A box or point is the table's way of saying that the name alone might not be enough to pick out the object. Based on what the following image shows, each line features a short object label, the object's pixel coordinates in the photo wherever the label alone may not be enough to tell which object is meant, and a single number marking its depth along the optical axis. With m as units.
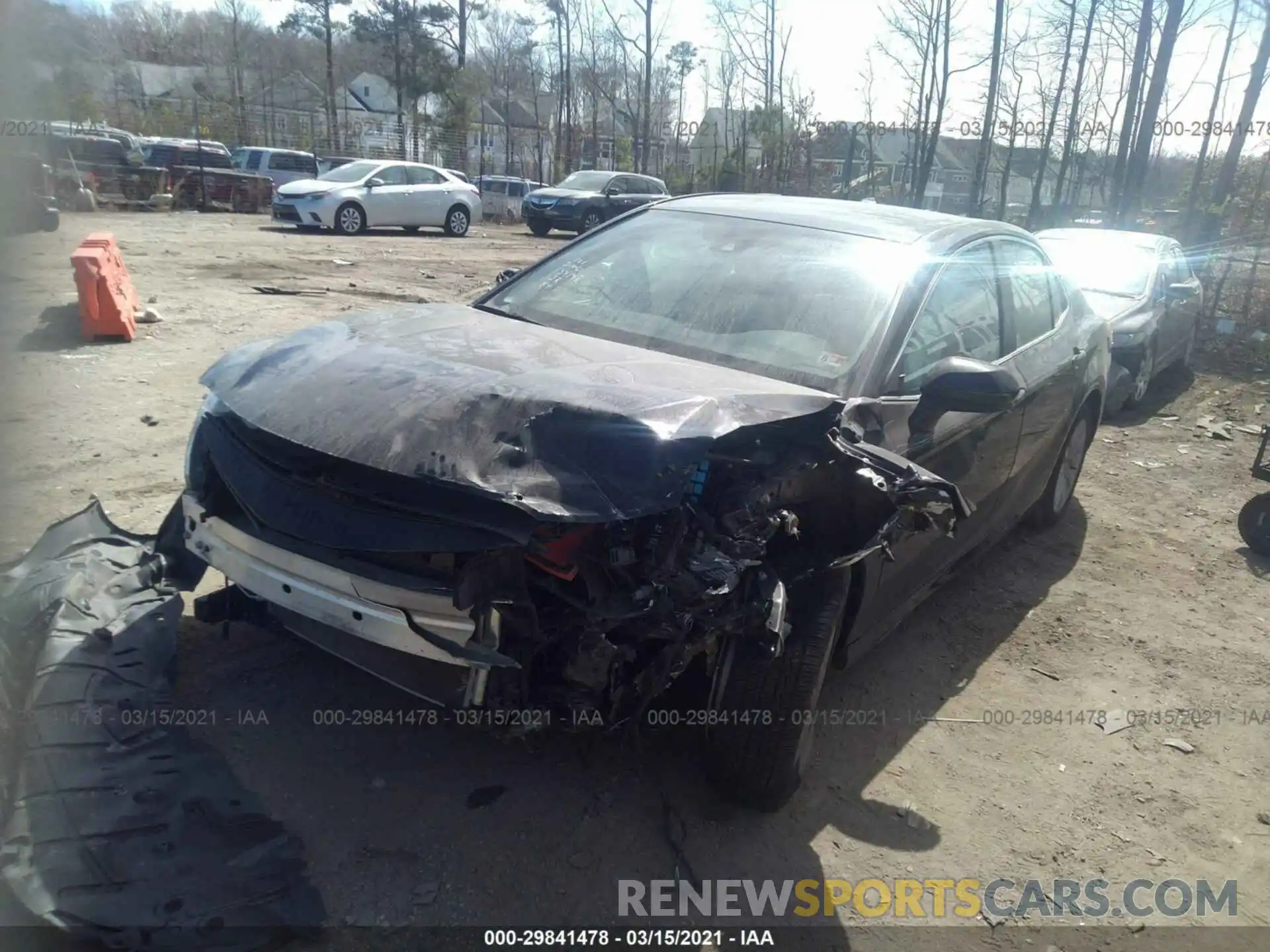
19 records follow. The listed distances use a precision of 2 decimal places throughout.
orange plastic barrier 7.17
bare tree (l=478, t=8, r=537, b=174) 42.50
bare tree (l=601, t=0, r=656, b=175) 34.56
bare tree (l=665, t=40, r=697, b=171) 37.72
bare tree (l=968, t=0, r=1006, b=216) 21.59
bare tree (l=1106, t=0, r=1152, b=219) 17.45
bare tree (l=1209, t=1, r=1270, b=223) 15.40
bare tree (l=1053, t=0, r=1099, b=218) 24.42
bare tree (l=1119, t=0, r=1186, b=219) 15.66
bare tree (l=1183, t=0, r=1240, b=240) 15.73
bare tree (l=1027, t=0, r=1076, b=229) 23.24
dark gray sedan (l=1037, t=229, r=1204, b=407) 8.42
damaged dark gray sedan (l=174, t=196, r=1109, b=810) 2.25
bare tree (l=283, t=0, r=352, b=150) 41.59
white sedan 18.38
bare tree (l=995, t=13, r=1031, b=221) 21.70
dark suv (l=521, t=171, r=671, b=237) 22.62
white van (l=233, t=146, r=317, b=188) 24.67
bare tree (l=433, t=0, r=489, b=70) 40.31
